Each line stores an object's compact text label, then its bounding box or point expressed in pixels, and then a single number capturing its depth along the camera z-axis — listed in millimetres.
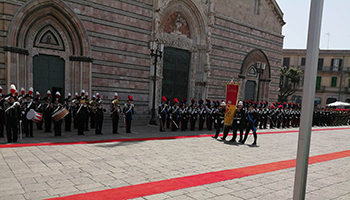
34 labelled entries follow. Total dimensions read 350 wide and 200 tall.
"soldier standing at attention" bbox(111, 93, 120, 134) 11805
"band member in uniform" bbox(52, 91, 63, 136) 10459
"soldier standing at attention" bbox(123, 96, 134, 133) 12195
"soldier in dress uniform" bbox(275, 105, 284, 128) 18861
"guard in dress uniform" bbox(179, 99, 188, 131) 14375
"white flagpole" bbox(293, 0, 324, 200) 3613
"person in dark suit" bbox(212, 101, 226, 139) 12211
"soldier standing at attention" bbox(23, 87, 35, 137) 10031
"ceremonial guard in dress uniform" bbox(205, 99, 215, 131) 15387
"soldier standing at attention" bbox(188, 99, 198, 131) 14664
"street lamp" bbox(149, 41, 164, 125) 14932
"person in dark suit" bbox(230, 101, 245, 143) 11422
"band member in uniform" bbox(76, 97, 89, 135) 11102
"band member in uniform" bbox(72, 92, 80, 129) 11758
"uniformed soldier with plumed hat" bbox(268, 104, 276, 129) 18548
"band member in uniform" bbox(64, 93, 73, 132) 11867
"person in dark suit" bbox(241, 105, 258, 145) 11109
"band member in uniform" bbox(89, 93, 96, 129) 12356
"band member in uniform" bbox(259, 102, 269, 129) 17716
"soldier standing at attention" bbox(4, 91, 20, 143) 8797
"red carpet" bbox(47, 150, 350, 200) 4674
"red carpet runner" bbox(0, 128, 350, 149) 8289
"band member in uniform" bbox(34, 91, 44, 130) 11329
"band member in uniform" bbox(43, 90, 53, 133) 11328
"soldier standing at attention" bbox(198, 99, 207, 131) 14926
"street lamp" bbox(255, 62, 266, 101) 19288
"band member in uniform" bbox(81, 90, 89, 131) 12102
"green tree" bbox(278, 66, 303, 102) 39844
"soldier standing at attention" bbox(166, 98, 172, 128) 13795
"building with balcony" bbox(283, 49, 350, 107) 45375
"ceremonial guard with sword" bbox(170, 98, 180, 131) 13898
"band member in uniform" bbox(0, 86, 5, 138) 9631
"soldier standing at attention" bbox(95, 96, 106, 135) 11508
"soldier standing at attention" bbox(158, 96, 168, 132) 13398
